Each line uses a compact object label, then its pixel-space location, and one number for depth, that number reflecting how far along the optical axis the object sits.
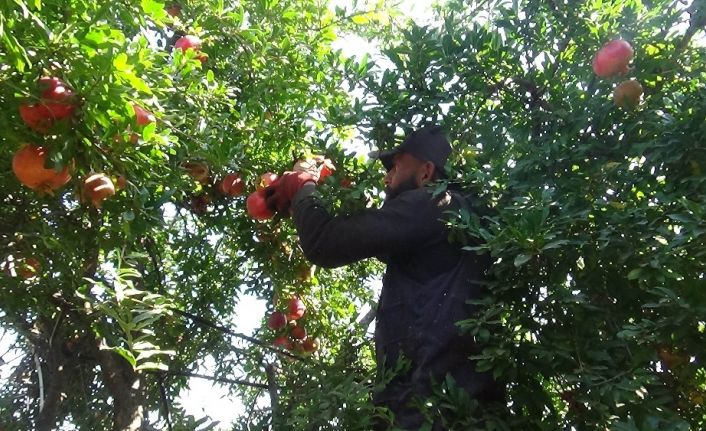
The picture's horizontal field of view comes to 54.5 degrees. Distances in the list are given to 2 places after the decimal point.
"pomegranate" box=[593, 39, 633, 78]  1.84
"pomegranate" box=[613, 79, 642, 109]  1.83
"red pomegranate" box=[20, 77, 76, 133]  1.46
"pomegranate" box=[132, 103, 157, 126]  1.62
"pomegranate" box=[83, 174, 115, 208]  1.65
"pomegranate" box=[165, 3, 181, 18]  2.46
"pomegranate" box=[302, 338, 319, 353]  3.01
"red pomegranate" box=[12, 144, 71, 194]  1.61
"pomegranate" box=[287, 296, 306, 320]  2.94
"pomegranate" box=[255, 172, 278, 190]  2.36
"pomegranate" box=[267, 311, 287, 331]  3.00
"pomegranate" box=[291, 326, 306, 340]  3.02
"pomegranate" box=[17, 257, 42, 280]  2.06
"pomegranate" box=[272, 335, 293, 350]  3.01
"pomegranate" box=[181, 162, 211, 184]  2.29
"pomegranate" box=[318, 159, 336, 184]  2.24
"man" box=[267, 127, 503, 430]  1.91
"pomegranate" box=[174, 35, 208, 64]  2.30
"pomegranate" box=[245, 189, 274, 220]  2.34
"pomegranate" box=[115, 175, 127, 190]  1.73
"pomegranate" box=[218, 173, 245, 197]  2.43
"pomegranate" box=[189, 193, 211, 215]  2.75
